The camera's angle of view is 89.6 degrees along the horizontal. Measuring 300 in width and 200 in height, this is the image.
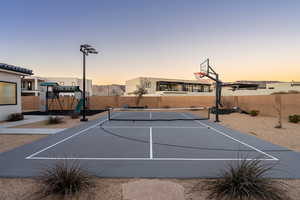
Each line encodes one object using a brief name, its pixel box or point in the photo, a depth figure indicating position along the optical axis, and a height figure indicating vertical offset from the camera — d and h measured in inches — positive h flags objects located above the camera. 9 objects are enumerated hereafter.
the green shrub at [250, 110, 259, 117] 602.2 -55.2
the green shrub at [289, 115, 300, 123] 435.5 -57.1
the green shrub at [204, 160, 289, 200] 92.9 -57.3
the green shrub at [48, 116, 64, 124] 406.7 -59.4
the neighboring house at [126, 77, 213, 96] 1615.4 +168.3
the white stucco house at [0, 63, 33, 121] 430.3 +31.4
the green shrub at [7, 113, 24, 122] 443.5 -53.9
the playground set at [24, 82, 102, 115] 692.2 +28.8
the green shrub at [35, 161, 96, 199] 96.6 -57.7
